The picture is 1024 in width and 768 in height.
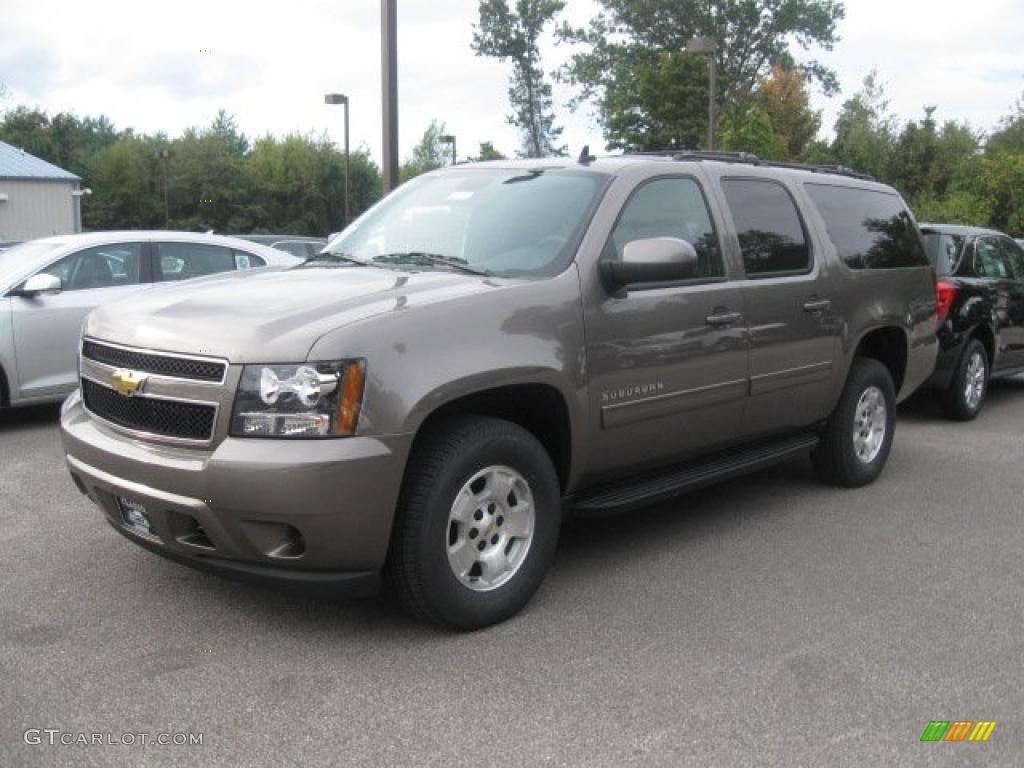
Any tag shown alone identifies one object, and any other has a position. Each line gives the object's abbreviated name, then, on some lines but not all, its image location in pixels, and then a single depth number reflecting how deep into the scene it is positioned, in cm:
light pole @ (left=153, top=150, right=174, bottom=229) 6353
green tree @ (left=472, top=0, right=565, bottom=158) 5928
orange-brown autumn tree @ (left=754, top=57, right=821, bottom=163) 5484
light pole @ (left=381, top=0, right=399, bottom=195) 1107
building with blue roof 4916
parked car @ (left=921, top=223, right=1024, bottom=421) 870
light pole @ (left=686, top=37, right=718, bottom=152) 2231
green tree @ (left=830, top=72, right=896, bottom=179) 3828
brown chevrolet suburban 345
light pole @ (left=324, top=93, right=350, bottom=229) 3106
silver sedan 773
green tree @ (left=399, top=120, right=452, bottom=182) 8031
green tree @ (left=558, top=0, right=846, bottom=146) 4866
